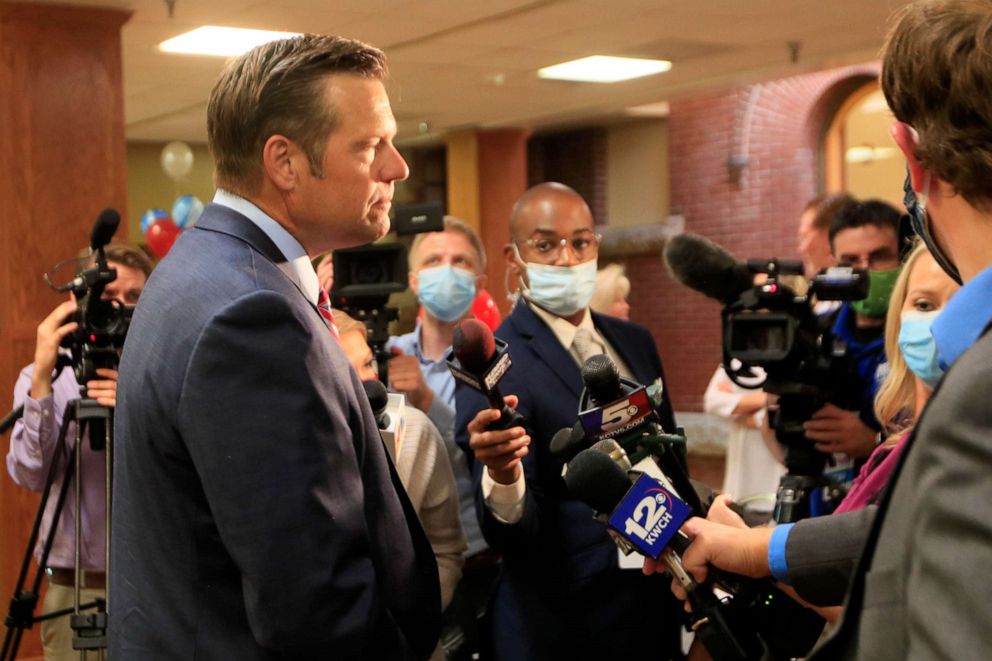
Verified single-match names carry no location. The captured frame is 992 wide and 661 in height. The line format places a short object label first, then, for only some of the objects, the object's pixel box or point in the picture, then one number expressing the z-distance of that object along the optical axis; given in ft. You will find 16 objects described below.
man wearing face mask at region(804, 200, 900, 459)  8.86
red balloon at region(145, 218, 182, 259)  20.61
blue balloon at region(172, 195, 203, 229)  24.85
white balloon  30.83
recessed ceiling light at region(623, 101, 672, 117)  36.32
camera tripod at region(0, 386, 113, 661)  9.40
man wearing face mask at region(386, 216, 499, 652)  10.90
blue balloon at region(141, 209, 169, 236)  25.95
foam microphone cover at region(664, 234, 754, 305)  8.76
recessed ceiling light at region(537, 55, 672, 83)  26.17
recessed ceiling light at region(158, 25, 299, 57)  21.86
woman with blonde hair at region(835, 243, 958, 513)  7.42
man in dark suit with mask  8.45
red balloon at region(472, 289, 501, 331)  13.05
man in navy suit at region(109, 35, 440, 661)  4.72
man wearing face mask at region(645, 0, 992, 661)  2.97
